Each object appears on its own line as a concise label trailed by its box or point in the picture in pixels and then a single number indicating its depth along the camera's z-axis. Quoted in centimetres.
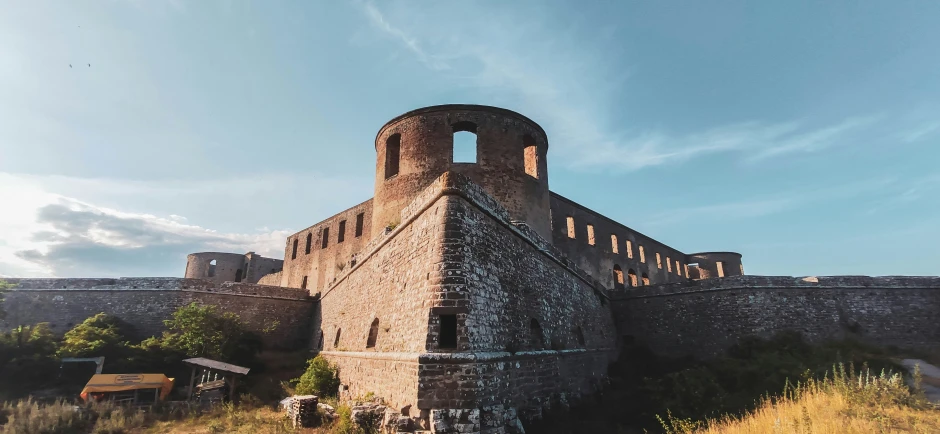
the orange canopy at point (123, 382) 1096
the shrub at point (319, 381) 1114
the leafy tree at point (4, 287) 1383
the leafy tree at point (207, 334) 1409
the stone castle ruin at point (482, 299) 718
